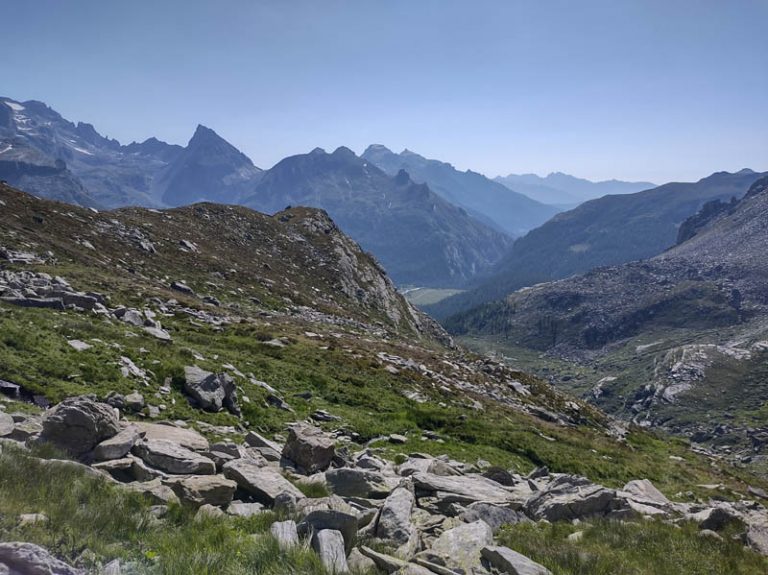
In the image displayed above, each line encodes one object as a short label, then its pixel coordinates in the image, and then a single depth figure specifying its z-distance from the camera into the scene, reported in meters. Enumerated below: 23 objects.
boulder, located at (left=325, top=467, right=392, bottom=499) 12.99
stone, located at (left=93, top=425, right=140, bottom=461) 11.56
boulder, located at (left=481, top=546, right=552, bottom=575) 8.70
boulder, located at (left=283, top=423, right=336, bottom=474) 15.34
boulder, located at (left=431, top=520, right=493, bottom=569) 9.20
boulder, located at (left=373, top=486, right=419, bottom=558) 9.65
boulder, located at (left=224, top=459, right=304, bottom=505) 11.23
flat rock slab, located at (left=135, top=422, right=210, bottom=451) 13.76
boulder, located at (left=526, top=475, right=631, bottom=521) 13.55
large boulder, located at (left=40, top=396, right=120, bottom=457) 11.29
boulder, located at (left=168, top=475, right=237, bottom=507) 10.16
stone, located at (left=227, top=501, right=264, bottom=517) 10.07
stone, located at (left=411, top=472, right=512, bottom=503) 13.91
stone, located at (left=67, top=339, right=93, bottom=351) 19.86
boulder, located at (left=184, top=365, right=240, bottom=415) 19.66
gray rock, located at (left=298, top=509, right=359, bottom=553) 9.01
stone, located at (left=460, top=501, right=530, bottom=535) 12.09
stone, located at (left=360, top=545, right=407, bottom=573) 8.23
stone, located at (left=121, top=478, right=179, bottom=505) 9.59
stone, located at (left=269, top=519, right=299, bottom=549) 7.86
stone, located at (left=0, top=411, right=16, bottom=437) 11.17
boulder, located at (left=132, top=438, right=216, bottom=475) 11.84
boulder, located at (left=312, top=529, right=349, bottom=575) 7.53
